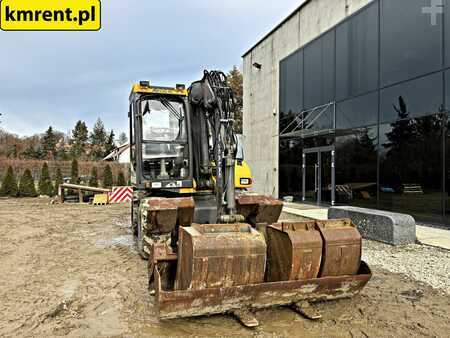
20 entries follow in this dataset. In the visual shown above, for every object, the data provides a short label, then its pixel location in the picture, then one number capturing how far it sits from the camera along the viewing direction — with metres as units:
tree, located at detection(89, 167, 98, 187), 22.09
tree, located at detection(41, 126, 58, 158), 57.66
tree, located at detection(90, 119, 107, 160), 64.81
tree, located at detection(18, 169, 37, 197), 20.05
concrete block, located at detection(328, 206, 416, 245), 6.76
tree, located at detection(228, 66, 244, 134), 31.23
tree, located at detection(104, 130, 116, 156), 64.06
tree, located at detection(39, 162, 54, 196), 20.53
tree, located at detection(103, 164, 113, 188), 23.19
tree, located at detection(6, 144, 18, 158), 49.62
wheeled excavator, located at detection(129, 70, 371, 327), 3.19
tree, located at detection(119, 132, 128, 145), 76.62
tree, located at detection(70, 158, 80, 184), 21.16
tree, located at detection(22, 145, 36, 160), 52.06
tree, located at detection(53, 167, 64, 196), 20.66
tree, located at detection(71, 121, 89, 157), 64.96
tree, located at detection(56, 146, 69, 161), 49.62
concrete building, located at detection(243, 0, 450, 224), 8.89
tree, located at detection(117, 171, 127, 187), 23.06
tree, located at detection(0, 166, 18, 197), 19.72
